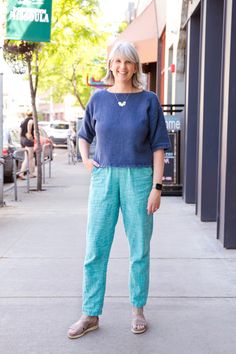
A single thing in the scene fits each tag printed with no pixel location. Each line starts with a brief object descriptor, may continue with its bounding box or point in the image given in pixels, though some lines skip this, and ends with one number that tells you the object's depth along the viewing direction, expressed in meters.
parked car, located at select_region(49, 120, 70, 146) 35.47
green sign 9.77
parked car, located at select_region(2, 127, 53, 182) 13.92
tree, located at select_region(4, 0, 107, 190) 11.51
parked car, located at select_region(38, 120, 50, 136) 37.92
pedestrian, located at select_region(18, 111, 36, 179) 14.59
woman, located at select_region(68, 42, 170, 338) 3.65
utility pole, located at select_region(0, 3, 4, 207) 9.32
